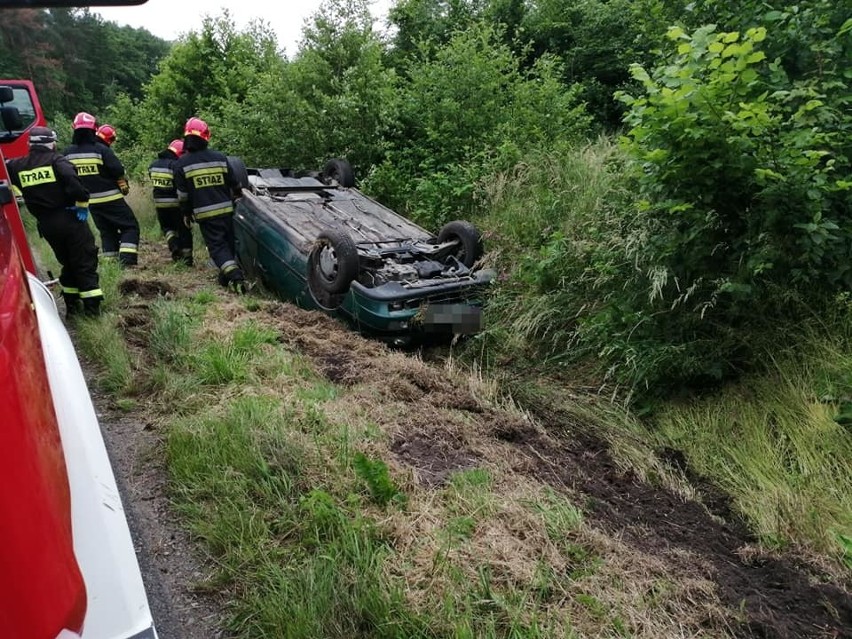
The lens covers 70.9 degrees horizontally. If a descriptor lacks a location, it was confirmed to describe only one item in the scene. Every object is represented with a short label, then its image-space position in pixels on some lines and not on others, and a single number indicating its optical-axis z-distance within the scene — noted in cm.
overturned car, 466
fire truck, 109
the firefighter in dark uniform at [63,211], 486
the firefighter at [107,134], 792
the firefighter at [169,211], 752
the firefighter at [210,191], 612
